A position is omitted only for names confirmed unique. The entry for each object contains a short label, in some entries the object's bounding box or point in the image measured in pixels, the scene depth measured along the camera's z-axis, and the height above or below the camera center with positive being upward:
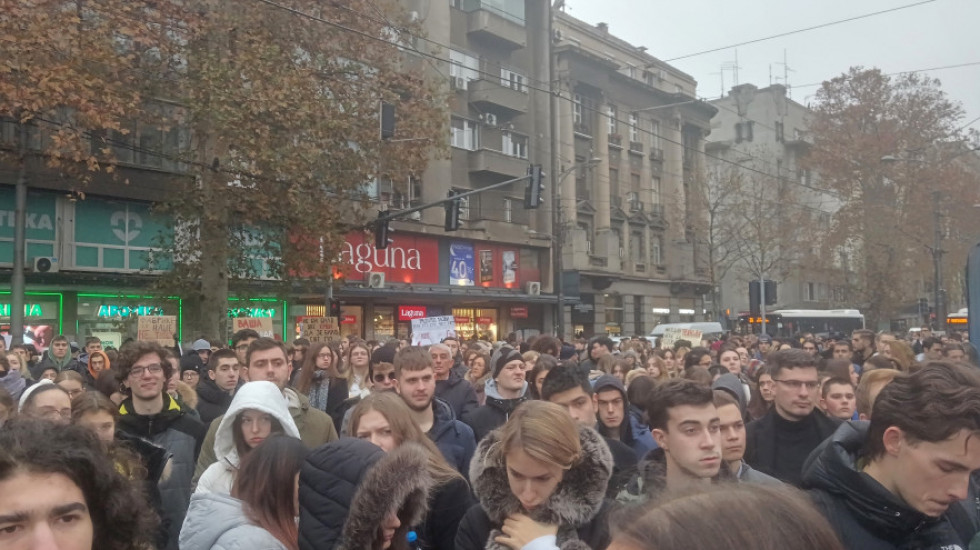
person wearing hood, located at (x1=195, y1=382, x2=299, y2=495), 4.35 -0.57
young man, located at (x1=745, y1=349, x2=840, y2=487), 5.34 -0.73
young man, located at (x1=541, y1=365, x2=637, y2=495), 5.00 -0.50
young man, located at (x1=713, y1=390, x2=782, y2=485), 4.30 -0.64
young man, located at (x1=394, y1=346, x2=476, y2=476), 5.29 -0.63
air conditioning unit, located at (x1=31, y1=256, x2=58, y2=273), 20.78 +1.45
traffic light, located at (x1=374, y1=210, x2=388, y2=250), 20.66 +2.11
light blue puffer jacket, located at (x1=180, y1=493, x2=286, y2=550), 3.08 -0.80
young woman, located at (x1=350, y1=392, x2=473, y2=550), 3.68 -0.64
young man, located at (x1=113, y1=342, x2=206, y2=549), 5.62 -0.64
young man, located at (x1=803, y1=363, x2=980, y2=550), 2.50 -0.49
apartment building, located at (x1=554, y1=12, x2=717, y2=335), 38.97 +6.61
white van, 31.42 -0.54
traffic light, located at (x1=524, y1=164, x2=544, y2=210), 20.03 +3.15
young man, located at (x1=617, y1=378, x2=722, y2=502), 3.72 -0.57
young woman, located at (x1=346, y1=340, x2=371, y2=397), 8.92 -0.51
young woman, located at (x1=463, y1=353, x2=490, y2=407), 9.97 -0.68
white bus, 38.50 -0.30
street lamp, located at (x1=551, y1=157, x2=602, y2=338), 26.47 +1.98
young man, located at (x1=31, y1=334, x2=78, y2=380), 12.35 -0.53
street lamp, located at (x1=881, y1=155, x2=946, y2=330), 29.54 +2.10
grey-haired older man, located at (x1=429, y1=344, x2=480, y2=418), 7.68 -0.71
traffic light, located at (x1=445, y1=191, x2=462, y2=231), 21.05 +2.63
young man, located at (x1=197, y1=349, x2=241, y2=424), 7.47 -0.62
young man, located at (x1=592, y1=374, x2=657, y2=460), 5.73 -0.69
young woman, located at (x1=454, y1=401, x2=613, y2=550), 3.10 -0.66
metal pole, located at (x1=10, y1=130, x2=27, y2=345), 19.38 +1.86
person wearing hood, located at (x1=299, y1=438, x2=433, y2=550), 2.88 -0.64
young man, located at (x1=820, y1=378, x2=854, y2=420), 5.99 -0.62
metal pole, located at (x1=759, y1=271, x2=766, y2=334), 19.54 +0.49
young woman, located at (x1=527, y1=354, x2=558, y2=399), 6.89 -0.47
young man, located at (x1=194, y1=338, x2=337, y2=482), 5.23 -0.60
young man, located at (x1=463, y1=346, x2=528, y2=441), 6.66 -0.64
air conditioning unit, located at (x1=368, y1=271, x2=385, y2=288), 28.44 +1.36
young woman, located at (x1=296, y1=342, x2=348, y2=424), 8.19 -0.61
